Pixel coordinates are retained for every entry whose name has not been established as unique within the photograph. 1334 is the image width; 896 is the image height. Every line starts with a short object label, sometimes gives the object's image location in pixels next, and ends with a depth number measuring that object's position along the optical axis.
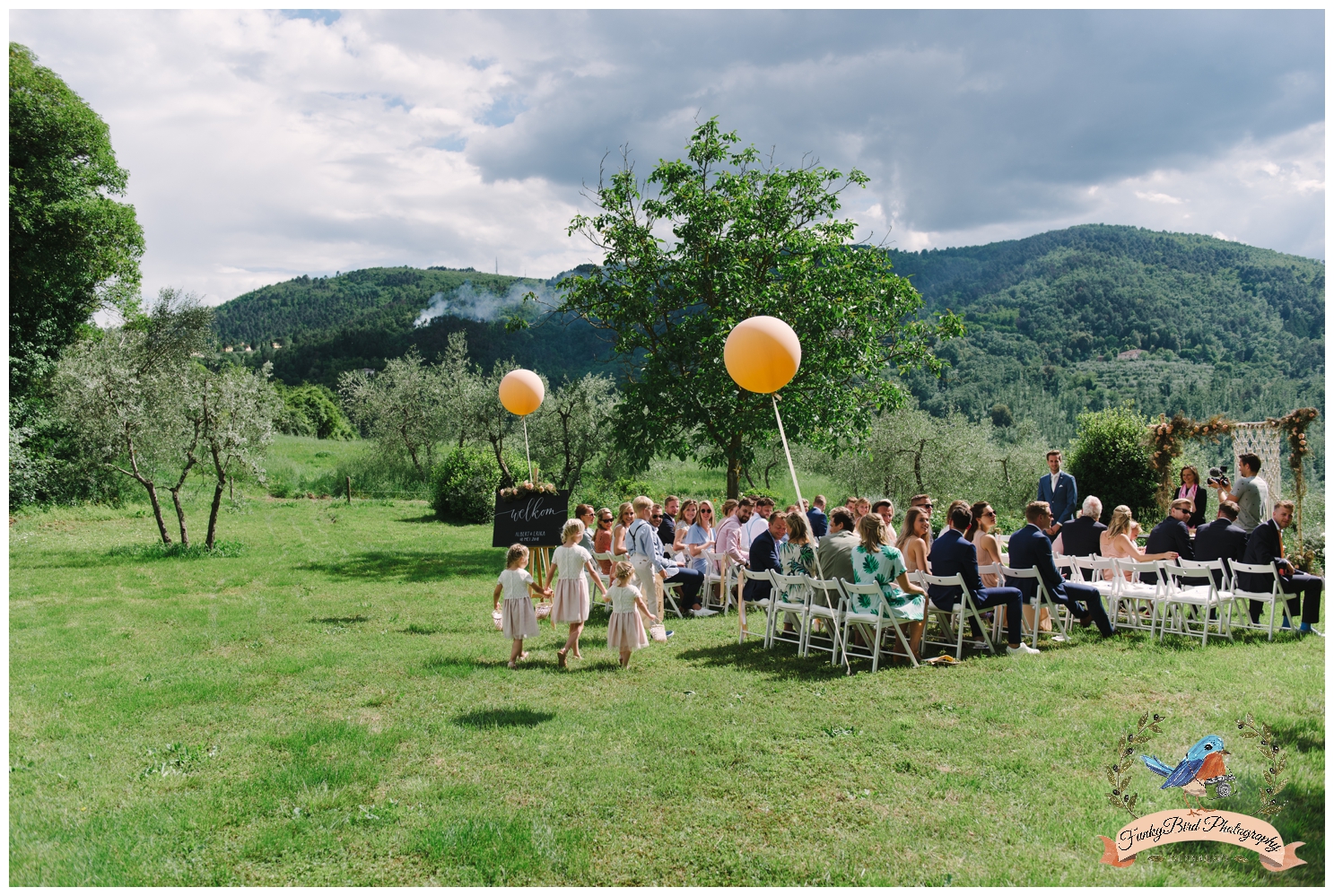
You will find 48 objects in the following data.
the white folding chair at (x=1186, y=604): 7.96
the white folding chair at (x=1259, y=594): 8.05
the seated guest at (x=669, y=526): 11.34
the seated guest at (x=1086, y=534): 9.20
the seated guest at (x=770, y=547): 9.16
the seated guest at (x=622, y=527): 10.15
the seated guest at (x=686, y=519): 11.18
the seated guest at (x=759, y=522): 10.24
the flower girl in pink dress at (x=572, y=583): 7.74
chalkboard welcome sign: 10.16
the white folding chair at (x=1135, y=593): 8.16
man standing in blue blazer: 10.98
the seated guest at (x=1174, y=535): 8.87
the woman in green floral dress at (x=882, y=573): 7.22
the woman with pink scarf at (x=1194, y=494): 10.05
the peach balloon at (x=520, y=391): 11.30
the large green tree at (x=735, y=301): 15.55
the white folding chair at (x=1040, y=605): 7.79
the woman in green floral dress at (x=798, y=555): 8.01
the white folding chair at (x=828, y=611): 7.44
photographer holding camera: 8.98
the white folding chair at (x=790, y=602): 7.85
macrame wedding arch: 13.62
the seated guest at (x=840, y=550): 7.68
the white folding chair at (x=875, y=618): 7.16
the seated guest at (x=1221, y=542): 8.68
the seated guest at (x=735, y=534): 10.41
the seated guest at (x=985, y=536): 8.28
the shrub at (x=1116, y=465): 19.25
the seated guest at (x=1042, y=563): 7.80
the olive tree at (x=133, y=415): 15.08
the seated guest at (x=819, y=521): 10.52
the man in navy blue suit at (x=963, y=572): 7.52
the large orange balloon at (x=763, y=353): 7.78
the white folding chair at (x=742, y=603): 8.42
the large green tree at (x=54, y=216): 21.92
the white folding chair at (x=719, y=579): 10.50
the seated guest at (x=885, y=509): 9.05
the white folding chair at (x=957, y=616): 7.47
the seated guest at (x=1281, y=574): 8.30
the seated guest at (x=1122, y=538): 8.91
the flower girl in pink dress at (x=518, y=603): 7.56
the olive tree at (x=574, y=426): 25.34
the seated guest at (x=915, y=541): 8.13
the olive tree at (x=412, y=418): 32.91
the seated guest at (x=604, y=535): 10.05
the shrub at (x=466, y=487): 23.53
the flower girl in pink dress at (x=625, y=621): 7.43
